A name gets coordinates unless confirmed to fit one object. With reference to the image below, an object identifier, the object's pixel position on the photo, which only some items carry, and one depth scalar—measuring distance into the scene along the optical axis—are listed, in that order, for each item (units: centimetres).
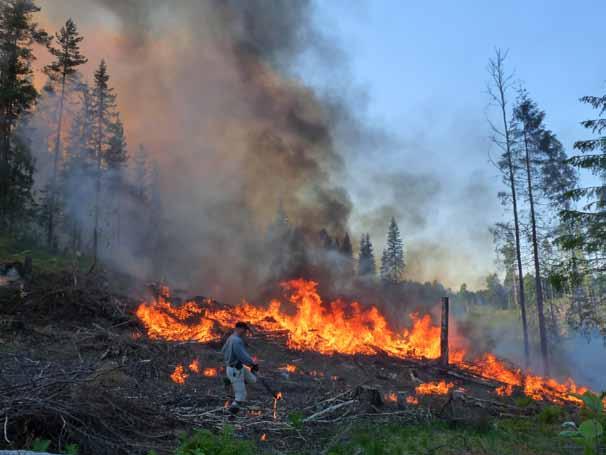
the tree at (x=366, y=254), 5865
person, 920
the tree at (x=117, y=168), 3766
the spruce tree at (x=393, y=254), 6291
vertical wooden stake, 1719
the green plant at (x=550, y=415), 1111
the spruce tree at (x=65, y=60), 3297
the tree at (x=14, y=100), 2492
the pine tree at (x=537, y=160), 2298
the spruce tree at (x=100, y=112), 3394
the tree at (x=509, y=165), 2333
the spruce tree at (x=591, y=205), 1457
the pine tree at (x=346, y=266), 2573
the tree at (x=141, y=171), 4962
